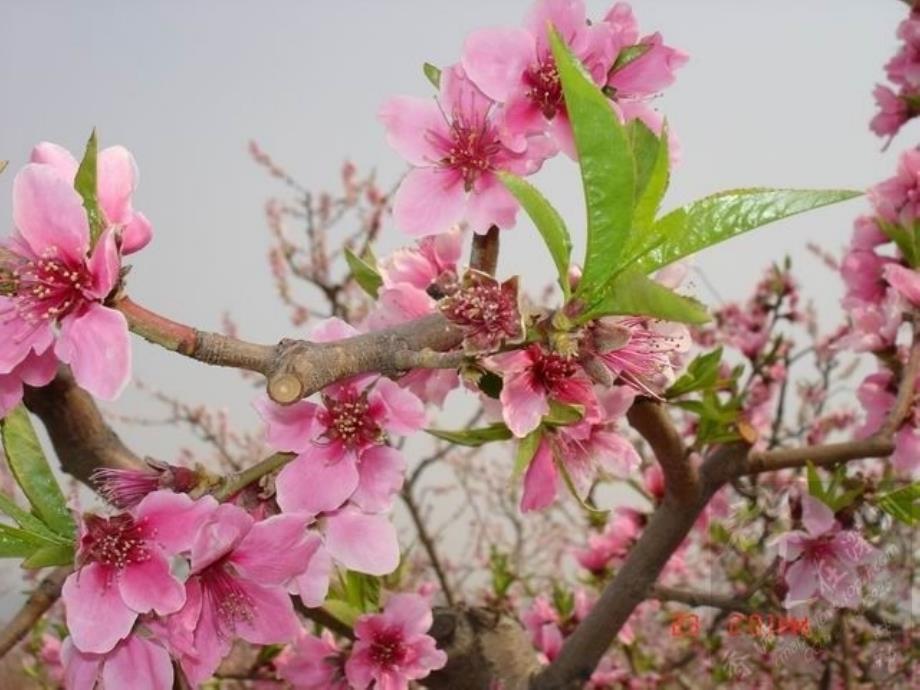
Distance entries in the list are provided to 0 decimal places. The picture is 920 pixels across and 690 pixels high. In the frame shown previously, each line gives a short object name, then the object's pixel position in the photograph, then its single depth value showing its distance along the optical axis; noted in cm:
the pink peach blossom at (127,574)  32
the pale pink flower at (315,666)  44
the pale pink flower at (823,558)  43
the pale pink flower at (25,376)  32
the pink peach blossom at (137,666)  33
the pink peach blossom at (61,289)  31
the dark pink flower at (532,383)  33
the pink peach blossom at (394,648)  42
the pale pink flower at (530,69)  34
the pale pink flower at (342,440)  33
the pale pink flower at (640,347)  31
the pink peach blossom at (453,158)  34
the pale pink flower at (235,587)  31
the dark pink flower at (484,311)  31
